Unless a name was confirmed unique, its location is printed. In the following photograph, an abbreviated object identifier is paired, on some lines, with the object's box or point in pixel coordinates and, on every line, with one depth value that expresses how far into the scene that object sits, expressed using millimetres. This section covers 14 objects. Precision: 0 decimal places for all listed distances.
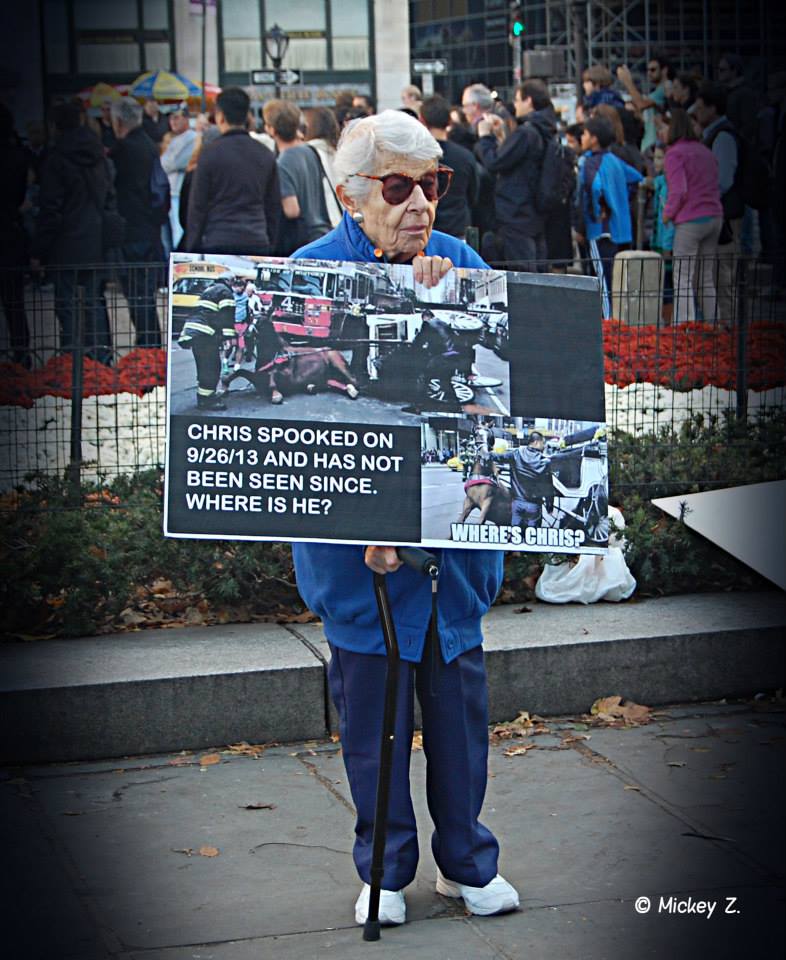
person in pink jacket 11664
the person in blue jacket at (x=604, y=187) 12328
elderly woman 3574
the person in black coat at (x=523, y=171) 11492
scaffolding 20109
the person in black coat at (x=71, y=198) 11078
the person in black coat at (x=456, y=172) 10234
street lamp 32069
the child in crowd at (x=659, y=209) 13578
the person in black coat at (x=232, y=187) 9727
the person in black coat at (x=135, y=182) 13172
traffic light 27297
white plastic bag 5824
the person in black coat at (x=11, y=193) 11078
